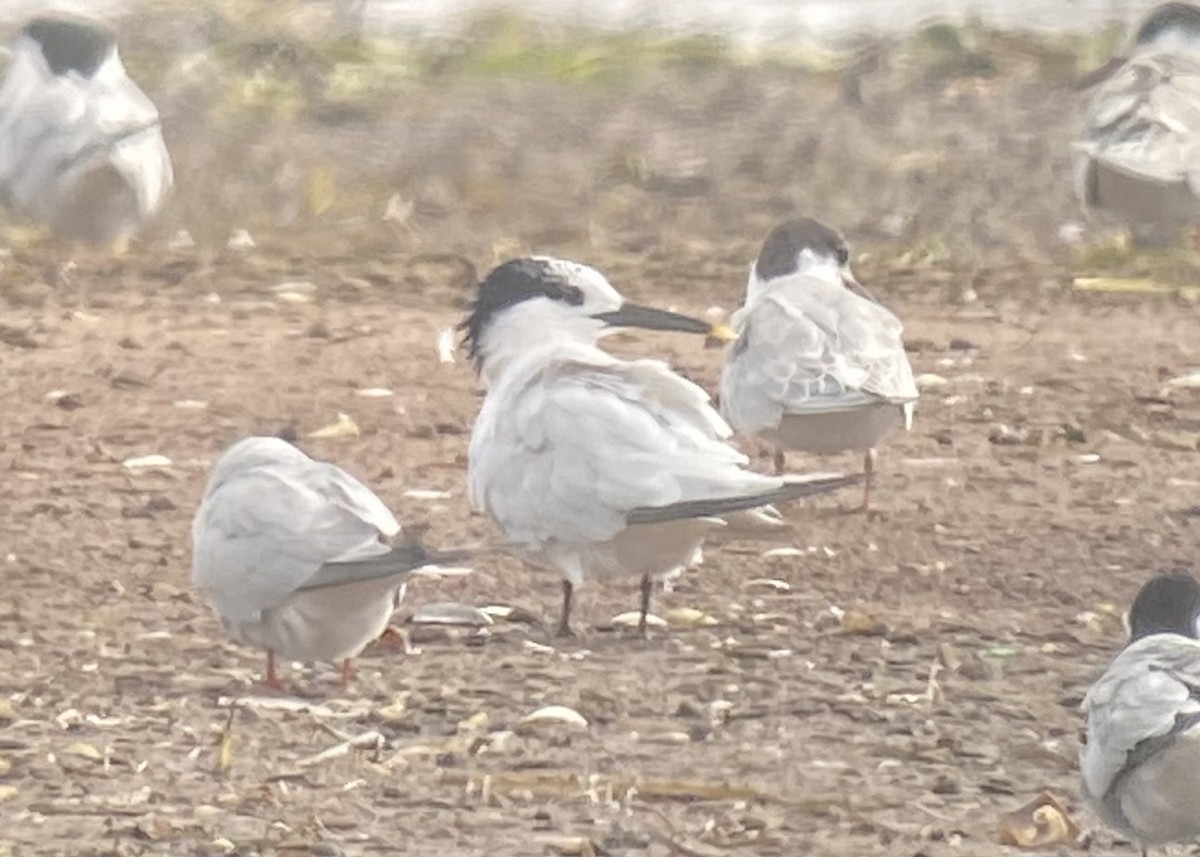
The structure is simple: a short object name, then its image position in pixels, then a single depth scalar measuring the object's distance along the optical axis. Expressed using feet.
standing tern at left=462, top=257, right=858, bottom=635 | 47.96
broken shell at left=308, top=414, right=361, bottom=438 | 63.98
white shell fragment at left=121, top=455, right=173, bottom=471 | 61.16
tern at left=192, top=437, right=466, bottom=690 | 45.21
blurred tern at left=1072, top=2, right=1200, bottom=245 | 79.15
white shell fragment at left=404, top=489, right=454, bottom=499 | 59.26
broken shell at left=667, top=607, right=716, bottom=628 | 51.03
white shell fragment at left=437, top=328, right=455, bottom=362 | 57.26
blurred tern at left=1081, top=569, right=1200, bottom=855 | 38.47
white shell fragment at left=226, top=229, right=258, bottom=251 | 79.97
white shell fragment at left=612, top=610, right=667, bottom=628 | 50.93
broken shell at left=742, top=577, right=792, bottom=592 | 53.21
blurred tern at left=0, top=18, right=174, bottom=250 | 79.92
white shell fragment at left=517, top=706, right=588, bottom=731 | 45.06
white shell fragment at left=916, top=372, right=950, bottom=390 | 67.87
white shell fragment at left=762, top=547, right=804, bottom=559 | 55.36
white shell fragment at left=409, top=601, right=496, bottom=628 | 50.78
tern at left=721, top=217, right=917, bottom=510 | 57.11
